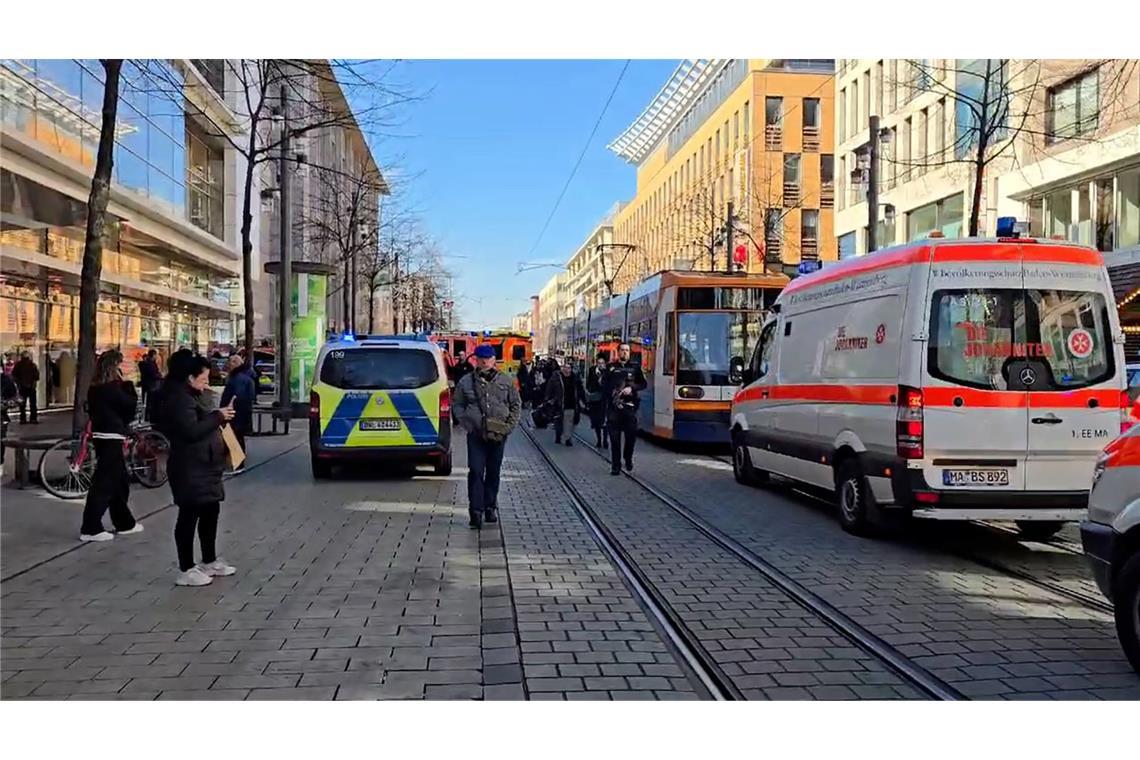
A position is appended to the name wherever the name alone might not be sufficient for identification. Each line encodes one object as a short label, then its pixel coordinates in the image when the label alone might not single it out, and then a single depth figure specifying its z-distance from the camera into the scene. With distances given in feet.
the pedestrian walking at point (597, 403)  60.34
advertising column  82.58
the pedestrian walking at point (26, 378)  73.92
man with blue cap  31.35
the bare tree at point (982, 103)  55.42
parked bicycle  37.83
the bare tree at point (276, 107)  54.75
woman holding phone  22.80
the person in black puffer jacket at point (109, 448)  28.99
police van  42.32
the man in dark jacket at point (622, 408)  45.32
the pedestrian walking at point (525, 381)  97.19
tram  56.80
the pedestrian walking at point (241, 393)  47.25
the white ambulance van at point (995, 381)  26.50
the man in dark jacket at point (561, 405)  62.13
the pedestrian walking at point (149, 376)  73.64
